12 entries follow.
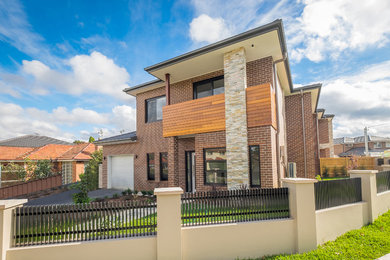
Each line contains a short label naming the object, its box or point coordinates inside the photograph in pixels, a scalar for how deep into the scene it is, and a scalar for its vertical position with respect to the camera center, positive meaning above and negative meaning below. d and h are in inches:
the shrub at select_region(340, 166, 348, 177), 596.1 -81.7
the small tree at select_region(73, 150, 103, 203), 534.2 -56.1
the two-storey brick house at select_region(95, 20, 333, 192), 283.0 +46.7
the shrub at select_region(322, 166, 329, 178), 606.7 -85.4
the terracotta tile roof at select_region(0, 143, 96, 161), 737.3 -5.9
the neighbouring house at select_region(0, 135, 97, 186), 683.9 -18.5
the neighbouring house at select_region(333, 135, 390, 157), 1567.5 -7.3
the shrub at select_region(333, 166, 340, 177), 596.2 -81.4
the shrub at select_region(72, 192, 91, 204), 298.2 -73.4
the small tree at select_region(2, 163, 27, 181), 624.1 -59.9
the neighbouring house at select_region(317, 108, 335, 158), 716.0 +34.7
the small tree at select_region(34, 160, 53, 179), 628.1 -60.5
